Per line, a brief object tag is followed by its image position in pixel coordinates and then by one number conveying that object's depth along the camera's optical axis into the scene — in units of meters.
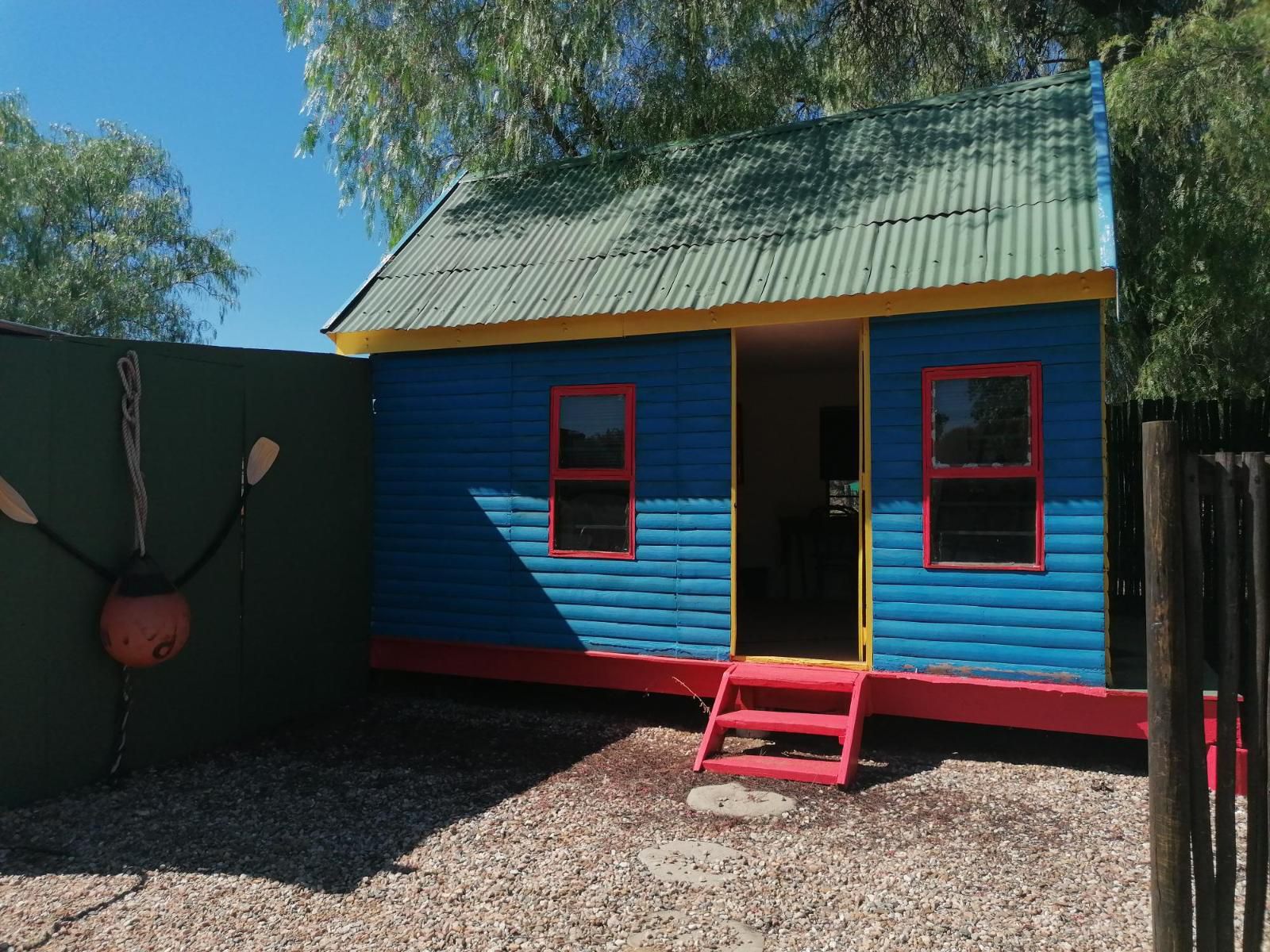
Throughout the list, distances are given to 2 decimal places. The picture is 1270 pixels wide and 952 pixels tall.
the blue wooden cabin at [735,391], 5.55
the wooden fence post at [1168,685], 2.37
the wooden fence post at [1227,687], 2.40
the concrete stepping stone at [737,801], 4.89
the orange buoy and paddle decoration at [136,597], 5.05
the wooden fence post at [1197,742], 2.38
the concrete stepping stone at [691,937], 3.43
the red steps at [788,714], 5.28
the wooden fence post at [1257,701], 2.38
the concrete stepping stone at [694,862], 4.04
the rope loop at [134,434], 5.34
